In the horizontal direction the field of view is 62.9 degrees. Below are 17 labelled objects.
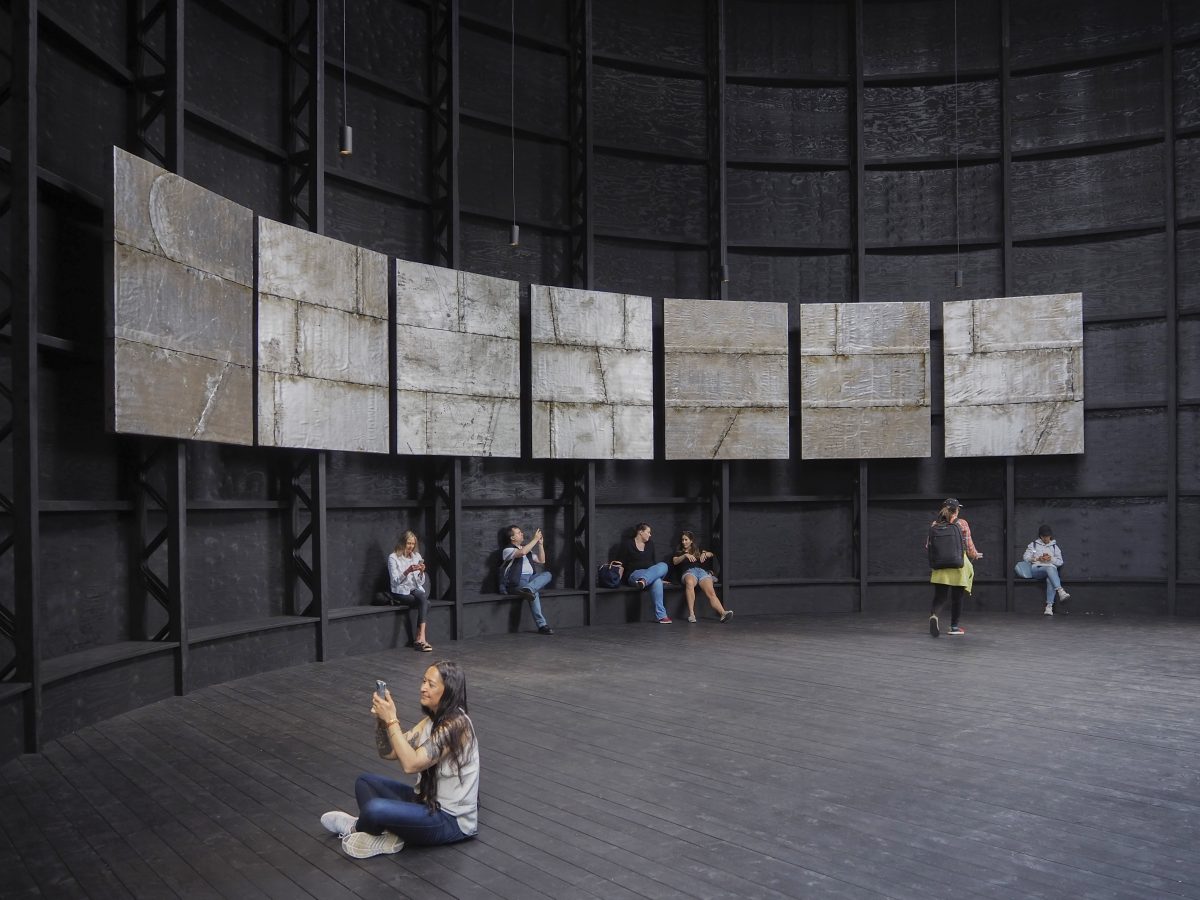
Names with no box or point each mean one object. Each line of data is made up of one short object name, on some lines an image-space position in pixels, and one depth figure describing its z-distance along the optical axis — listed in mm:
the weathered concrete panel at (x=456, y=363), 11188
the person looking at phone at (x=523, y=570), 12336
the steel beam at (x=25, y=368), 6492
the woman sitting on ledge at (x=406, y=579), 11102
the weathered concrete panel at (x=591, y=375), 12648
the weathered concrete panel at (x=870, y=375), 14000
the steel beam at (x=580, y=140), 13484
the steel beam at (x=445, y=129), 12102
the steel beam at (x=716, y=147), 14172
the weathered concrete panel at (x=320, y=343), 9391
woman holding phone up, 4648
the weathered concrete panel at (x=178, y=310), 7461
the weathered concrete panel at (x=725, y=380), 13633
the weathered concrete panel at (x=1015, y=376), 13727
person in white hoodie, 13680
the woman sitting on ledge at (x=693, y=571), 13383
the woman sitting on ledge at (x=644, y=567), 13242
